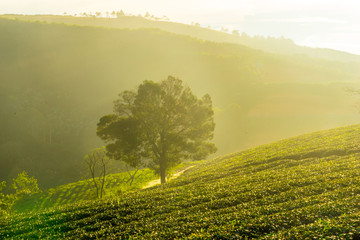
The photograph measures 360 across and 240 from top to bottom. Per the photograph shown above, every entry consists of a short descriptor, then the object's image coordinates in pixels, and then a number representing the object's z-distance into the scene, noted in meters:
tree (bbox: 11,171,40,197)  49.36
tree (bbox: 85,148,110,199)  62.42
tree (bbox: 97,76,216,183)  42.53
